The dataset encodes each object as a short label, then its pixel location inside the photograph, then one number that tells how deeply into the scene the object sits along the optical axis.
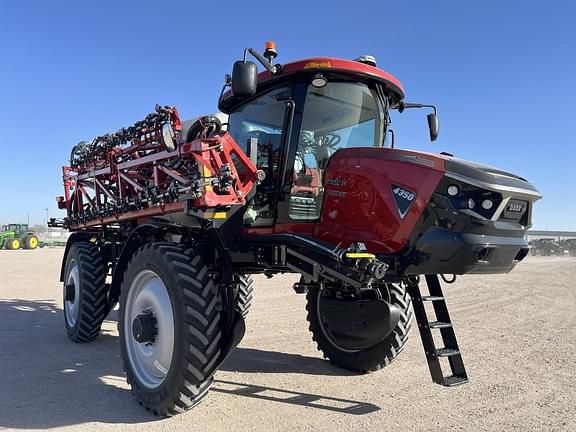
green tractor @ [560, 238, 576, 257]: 53.50
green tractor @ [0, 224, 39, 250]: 37.22
